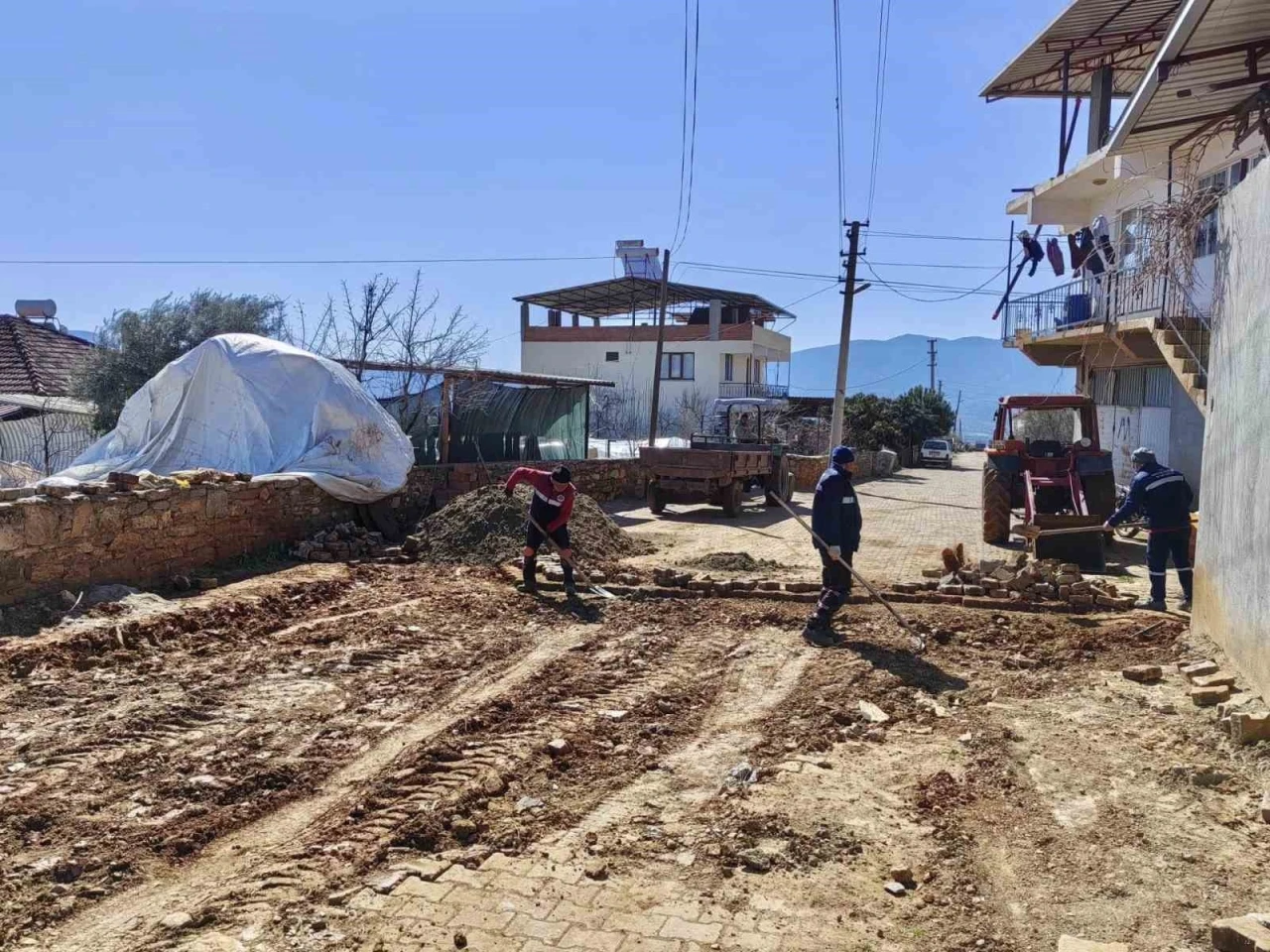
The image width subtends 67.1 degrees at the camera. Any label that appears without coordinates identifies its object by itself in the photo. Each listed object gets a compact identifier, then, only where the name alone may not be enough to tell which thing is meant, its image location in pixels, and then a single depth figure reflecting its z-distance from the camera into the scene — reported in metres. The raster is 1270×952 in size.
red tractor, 11.96
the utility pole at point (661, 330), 25.23
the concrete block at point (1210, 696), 5.77
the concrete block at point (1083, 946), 3.22
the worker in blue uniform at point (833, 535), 7.95
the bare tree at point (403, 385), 15.08
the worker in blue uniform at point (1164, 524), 8.93
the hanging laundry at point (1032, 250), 21.28
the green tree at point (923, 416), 45.44
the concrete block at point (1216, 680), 5.87
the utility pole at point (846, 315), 23.77
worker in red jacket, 9.72
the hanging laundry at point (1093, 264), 18.09
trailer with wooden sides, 16.70
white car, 43.53
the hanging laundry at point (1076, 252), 18.95
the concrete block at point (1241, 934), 3.10
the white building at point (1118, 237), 12.89
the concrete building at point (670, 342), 44.47
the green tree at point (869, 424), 40.91
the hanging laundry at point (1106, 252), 17.66
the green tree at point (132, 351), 18.52
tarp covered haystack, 12.22
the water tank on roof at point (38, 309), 27.05
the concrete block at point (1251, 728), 4.98
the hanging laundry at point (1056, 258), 21.27
